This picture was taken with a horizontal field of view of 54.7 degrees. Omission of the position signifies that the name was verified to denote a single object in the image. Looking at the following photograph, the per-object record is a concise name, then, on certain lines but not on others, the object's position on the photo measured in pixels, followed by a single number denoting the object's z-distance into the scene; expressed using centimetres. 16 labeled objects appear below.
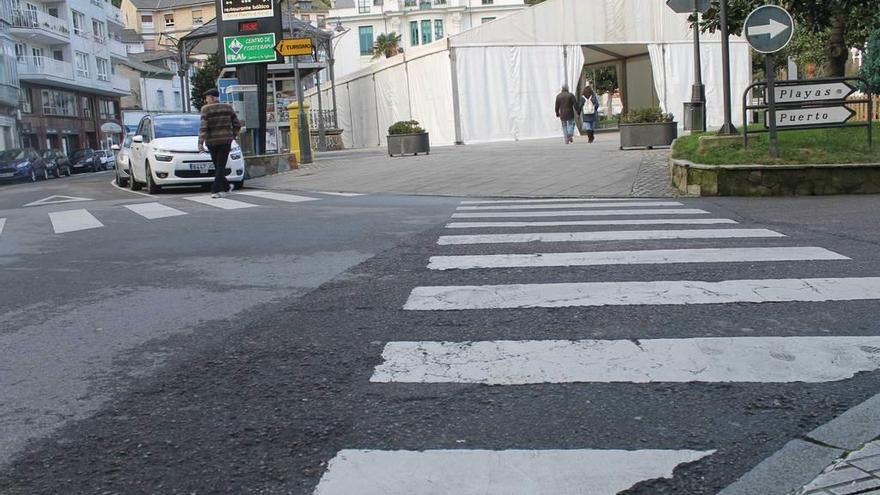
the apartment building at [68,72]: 5184
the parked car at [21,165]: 3497
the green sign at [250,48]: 2208
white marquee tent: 2852
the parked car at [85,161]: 4575
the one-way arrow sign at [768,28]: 1162
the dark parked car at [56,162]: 3988
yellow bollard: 2370
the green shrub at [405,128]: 2348
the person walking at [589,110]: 2619
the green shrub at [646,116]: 2059
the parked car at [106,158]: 4839
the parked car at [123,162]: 1839
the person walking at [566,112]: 2542
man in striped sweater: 1413
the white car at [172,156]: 1570
